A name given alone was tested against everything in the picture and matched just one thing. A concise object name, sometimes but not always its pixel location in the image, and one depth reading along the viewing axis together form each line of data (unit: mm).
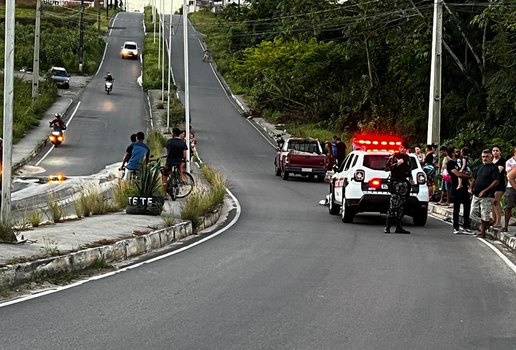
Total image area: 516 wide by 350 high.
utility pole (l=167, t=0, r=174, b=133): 52281
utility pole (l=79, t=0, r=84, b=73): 76962
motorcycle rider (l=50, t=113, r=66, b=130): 44131
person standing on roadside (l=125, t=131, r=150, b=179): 22656
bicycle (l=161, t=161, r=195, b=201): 23109
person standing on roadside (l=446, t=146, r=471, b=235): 19516
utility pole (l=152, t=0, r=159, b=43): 104012
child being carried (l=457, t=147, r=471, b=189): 19750
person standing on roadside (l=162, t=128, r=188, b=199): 22927
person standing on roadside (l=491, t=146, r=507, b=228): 18672
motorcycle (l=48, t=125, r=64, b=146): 44219
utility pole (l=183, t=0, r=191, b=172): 30156
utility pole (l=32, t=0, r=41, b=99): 50594
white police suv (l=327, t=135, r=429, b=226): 20406
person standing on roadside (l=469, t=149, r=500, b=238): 18547
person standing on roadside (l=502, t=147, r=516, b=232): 18297
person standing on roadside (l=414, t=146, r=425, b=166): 27855
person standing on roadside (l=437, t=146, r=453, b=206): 24752
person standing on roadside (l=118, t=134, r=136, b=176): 23484
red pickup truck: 36000
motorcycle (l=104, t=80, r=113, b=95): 68275
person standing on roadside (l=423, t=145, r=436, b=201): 25719
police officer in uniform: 19016
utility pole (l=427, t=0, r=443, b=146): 31125
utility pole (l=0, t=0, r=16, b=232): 13812
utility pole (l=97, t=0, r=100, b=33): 113750
